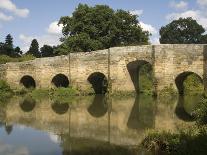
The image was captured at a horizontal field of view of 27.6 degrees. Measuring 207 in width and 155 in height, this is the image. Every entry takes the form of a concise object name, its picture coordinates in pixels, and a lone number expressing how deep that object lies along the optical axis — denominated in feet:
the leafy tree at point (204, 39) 213.48
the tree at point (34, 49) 198.14
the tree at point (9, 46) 185.16
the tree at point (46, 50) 199.82
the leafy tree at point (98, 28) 119.14
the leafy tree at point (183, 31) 212.43
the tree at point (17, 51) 192.77
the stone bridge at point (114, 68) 83.35
